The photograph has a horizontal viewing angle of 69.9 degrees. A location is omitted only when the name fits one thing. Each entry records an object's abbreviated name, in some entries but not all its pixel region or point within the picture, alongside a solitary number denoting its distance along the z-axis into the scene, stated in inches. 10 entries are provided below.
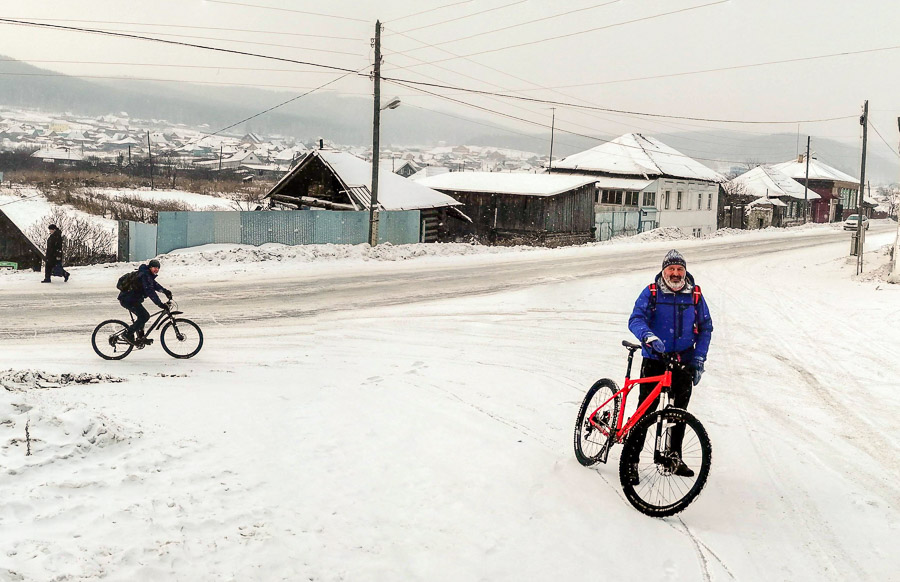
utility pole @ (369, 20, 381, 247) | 1015.0
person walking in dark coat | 652.7
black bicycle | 398.9
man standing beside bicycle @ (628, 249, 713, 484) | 209.5
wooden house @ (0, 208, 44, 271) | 864.3
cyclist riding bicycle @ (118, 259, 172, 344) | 395.5
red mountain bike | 191.9
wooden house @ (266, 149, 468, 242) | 1178.6
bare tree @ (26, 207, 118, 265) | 952.8
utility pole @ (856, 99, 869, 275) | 810.3
